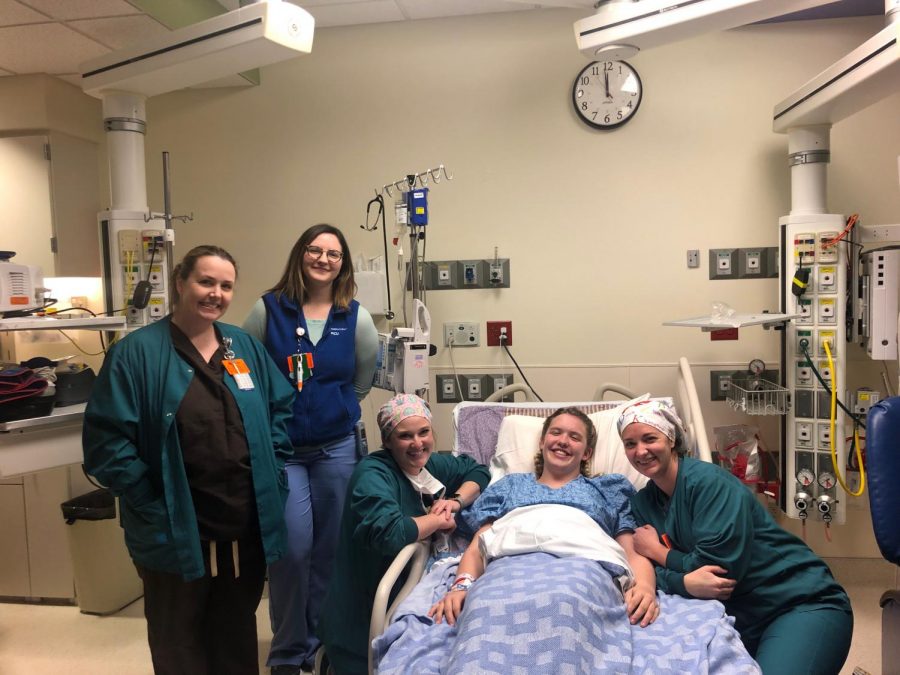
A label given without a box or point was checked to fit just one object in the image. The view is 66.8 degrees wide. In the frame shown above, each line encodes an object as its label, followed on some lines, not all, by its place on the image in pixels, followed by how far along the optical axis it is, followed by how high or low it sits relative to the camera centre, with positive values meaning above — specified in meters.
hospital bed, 2.47 -0.56
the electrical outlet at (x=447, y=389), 3.49 -0.55
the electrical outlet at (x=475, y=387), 3.47 -0.54
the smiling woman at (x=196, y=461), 1.77 -0.47
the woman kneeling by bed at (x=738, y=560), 1.70 -0.76
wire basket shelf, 2.95 -0.54
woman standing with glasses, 2.30 -0.42
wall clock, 3.29 +0.89
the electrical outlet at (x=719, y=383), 3.33 -0.52
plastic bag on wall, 2.97 -0.79
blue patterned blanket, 1.43 -0.79
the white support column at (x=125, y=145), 2.88 +0.60
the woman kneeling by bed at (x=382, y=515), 1.91 -0.69
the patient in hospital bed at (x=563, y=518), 1.80 -0.70
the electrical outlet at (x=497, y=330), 3.45 -0.25
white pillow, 2.48 -0.62
